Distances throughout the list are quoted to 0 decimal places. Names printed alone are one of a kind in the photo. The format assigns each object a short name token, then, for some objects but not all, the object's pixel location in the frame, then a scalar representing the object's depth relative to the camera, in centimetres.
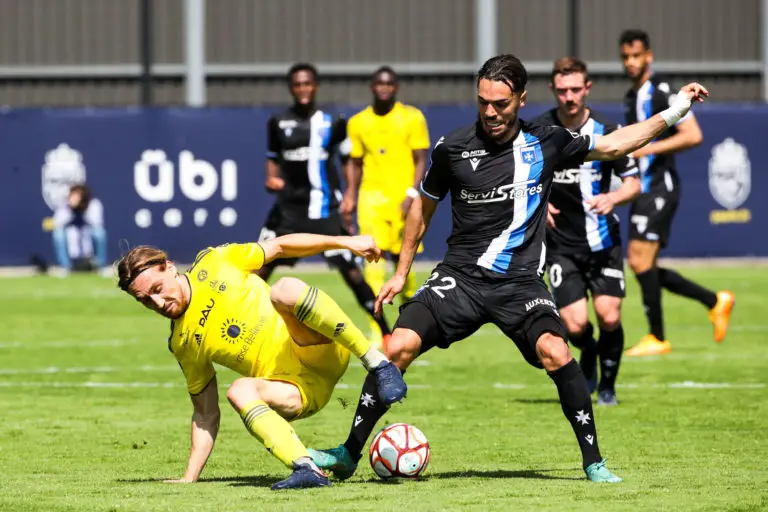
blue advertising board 4759
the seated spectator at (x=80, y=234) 4697
